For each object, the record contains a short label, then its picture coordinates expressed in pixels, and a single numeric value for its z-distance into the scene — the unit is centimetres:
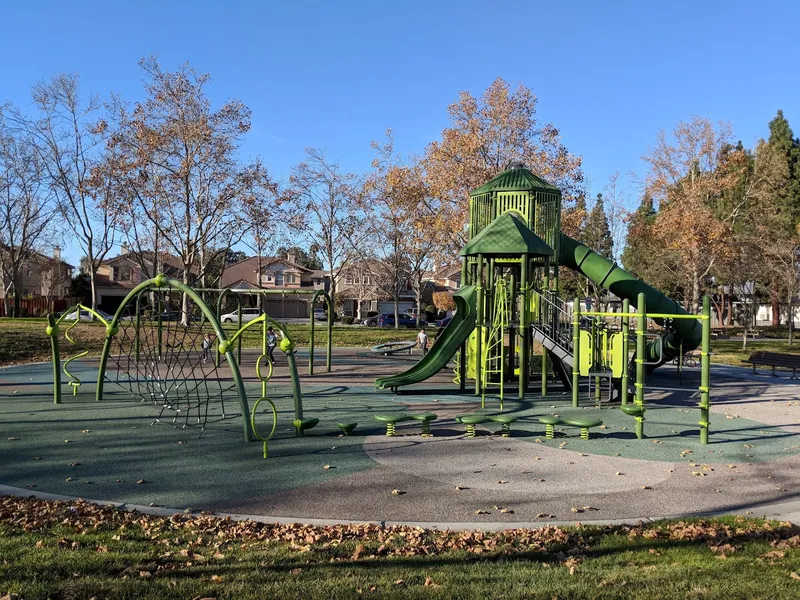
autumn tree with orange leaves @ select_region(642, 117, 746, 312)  3148
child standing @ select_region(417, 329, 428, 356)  2608
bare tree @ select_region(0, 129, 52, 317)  4017
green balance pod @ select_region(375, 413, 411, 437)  1043
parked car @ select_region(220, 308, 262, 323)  4671
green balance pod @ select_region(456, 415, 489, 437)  1038
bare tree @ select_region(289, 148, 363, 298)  4353
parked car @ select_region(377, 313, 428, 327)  5502
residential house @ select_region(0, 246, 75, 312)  6194
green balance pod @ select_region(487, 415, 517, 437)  1034
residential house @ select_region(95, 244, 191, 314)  6500
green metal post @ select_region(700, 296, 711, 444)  1014
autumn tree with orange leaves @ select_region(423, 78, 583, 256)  2858
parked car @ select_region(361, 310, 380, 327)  5637
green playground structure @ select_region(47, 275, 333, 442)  935
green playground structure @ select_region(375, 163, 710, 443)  1447
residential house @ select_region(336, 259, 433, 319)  5743
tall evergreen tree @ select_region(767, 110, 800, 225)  5197
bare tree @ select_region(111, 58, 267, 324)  2745
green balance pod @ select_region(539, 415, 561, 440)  1049
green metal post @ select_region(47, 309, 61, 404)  1344
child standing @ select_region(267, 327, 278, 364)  1975
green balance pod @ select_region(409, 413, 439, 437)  1052
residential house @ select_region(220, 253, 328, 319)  7119
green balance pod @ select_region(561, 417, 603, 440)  1039
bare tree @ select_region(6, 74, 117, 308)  2880
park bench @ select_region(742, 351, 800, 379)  2055
